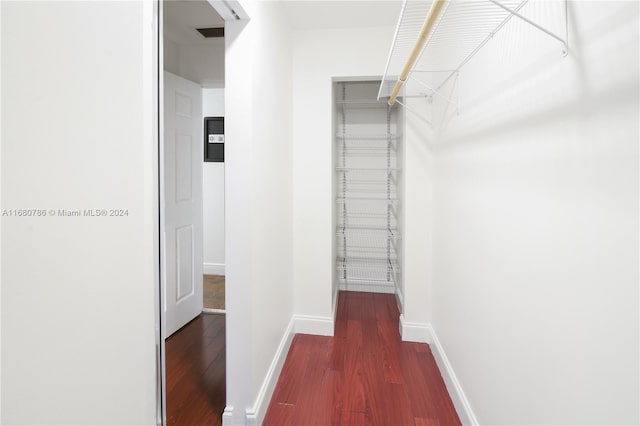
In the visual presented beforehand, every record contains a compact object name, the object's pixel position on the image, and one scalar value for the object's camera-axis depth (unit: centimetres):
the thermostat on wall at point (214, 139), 399
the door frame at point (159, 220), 70
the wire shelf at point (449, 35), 112
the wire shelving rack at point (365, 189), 357
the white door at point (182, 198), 265
